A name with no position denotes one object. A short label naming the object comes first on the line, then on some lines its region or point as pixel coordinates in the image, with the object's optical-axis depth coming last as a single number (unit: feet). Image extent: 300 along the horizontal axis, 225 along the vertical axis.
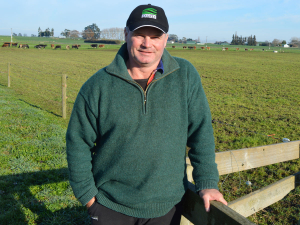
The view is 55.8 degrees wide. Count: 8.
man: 5.40
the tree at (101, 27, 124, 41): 444.23
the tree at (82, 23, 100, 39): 480.56
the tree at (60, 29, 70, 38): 474.90
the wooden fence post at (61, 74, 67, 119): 25.89
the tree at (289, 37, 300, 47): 429.38
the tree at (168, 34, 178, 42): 534.00
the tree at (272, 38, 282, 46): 403.95
